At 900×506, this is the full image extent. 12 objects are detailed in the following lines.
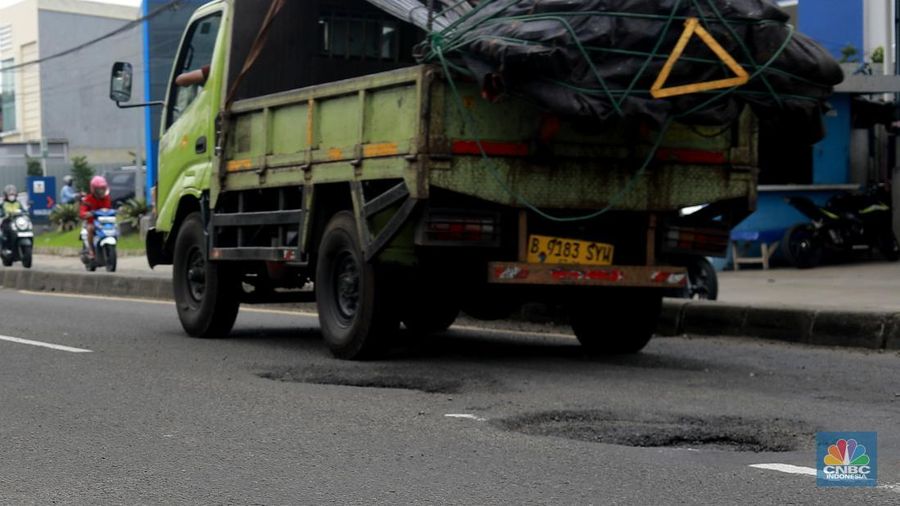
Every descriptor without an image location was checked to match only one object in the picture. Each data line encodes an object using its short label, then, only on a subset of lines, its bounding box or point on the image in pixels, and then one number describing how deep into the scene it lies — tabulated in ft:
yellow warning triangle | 24.90
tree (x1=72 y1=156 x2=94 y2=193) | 163.02
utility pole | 168.14
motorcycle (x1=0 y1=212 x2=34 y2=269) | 77.30
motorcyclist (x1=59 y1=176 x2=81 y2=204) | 117.23
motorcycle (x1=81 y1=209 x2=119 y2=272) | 68.64
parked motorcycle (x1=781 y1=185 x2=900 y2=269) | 57.62
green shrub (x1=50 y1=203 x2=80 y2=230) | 125.80
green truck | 26.61
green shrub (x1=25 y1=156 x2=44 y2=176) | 174.09
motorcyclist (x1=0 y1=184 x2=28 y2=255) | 78.43
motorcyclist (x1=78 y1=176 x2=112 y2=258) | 69.31
